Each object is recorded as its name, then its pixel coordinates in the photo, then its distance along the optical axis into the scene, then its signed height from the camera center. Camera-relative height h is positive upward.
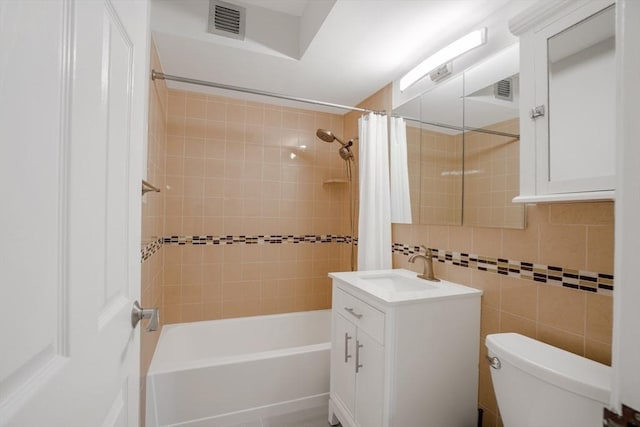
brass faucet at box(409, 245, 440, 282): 1.61 -0.30
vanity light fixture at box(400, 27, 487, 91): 1.39 +0.91
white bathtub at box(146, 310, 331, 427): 1.57 -1.05
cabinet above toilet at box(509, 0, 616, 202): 0.90 +0.42
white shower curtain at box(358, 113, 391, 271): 1.95 +0.10
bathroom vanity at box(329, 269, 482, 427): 1.21 -0.66
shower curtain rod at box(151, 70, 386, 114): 1.61 +0.80
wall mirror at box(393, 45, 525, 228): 1.29 +0.39
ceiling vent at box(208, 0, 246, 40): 1.67 +1.20
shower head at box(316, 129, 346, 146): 2.25 +0.66
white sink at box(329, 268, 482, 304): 1.26 -0.38
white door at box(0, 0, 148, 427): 0.28 +0.00
